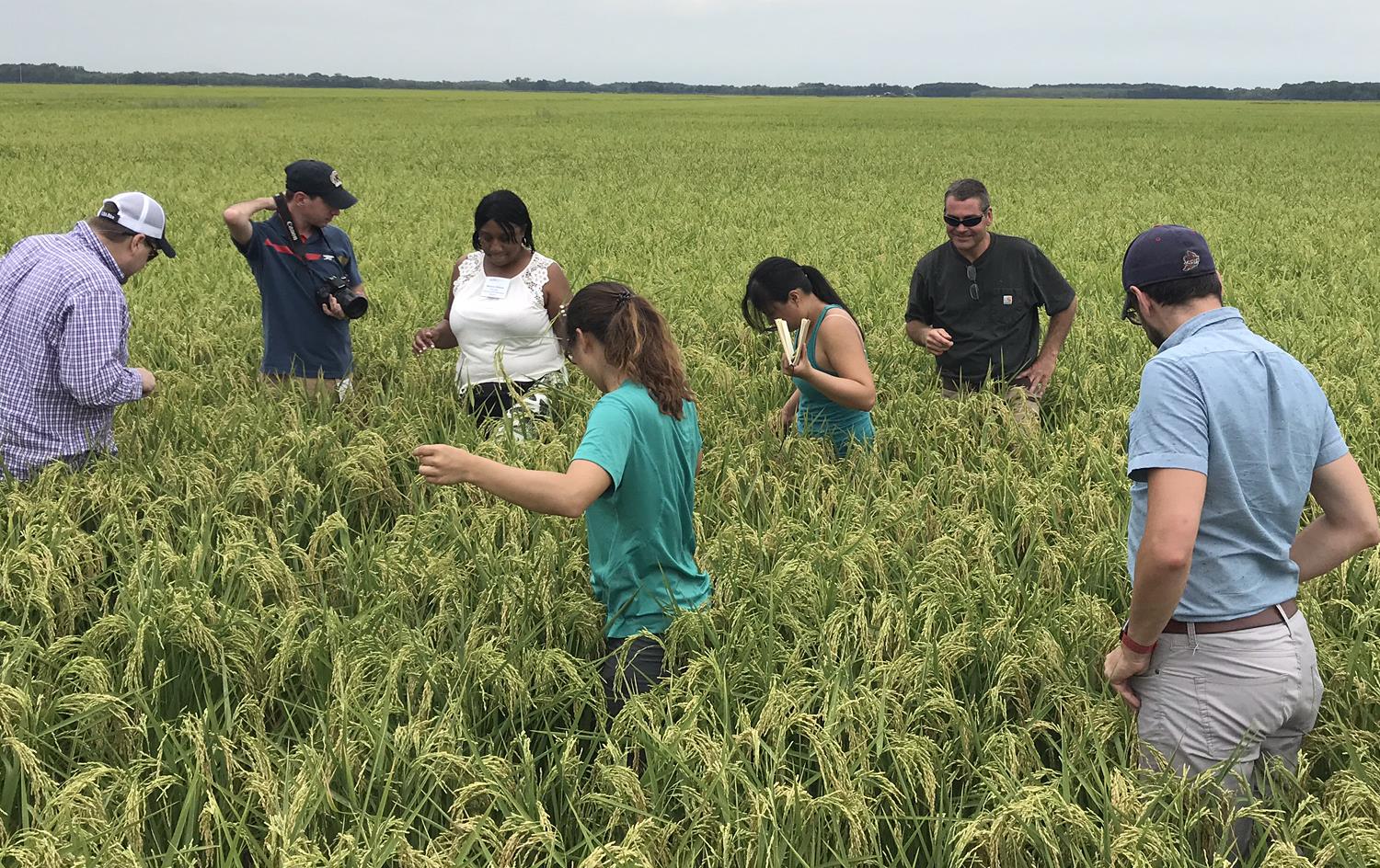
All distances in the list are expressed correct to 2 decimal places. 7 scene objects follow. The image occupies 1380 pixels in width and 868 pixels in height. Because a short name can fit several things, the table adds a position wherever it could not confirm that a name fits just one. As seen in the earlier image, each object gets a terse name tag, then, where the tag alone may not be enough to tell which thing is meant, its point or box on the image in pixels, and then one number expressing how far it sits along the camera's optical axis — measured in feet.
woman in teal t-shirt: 7.91
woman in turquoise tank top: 13.51
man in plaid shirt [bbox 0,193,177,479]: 12.31
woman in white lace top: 15.40
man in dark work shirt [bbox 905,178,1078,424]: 17.10
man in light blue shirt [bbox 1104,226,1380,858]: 6.83
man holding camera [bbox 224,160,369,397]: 16.52
